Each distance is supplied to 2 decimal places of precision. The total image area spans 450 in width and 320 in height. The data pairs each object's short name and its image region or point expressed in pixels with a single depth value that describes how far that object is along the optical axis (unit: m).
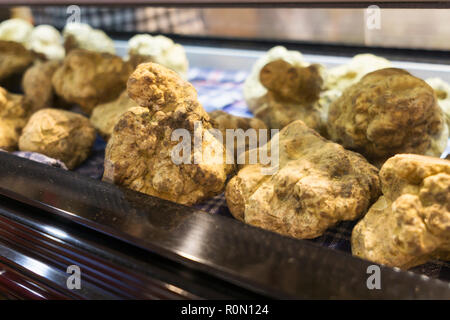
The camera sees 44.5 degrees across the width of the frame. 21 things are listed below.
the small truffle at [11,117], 0.39
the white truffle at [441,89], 0.36
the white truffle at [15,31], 0.51
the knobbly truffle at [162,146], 0.30
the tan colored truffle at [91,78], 0.41
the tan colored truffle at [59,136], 0.37
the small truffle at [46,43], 0.50
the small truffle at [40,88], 0.44
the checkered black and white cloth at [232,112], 0.25
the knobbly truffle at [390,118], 0.29
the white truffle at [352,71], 0.39
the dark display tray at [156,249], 0.22
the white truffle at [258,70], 0.41
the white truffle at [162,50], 0.46
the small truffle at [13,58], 0.47
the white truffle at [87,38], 0.49
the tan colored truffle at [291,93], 0.37
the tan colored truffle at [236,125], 0.33
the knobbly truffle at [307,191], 0.26
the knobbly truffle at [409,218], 0.23
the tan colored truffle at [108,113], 0.39
